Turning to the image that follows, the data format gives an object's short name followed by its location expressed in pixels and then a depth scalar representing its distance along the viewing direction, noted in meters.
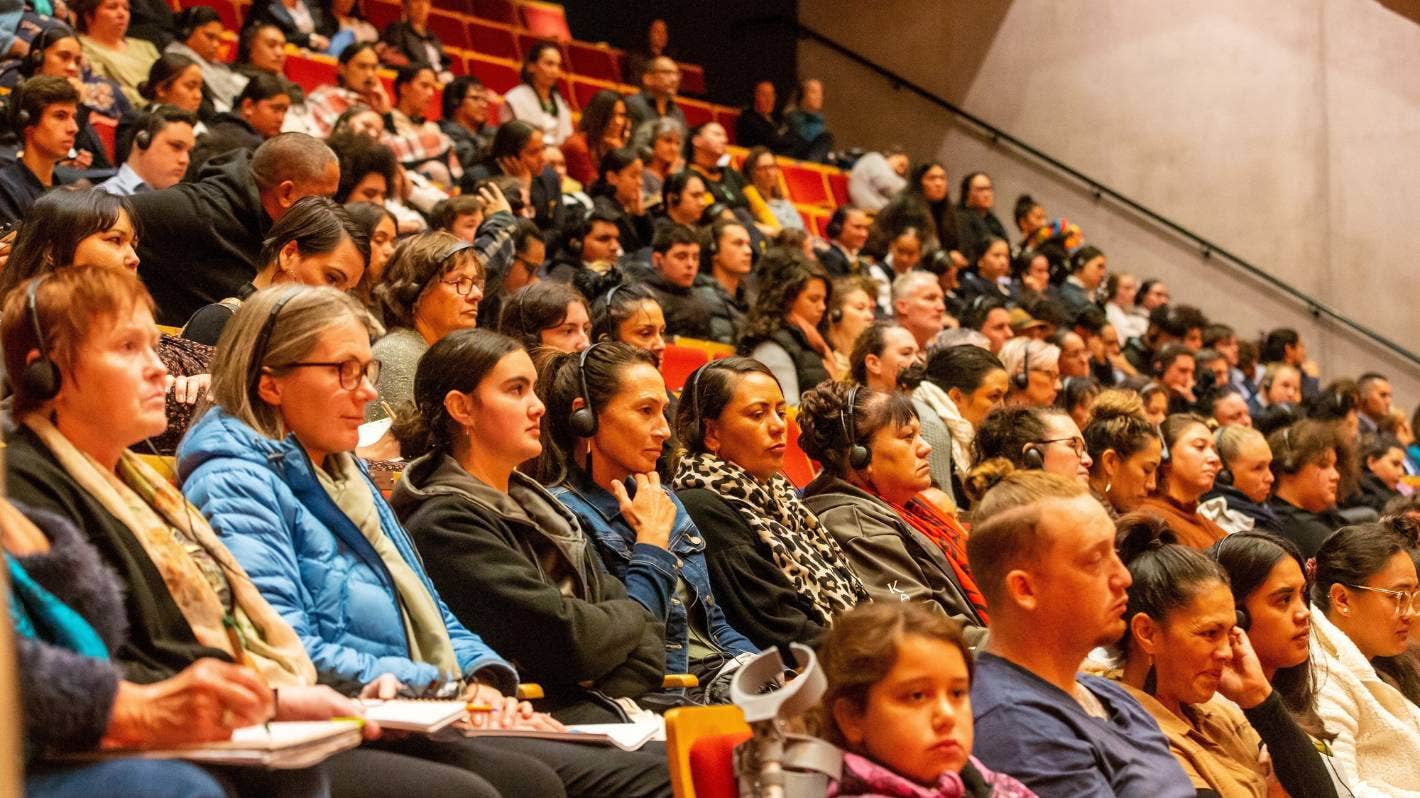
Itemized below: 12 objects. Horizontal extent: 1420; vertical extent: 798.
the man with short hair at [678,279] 5.31
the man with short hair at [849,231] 7.44
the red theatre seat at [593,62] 8.88
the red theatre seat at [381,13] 7.74
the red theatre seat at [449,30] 8.41
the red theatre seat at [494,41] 8.55
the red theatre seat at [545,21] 9.04
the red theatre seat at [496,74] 8.11
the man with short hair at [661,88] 7.80
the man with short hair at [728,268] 5.64
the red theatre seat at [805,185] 8.67
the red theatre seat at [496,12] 8.91
